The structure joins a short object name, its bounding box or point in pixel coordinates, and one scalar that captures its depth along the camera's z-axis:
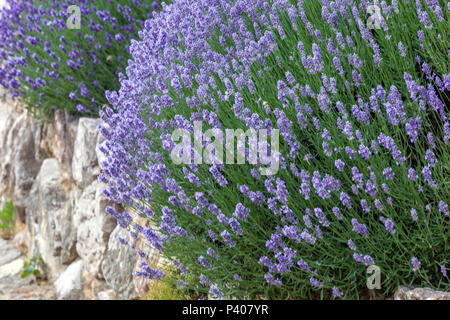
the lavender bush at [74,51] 4.42
